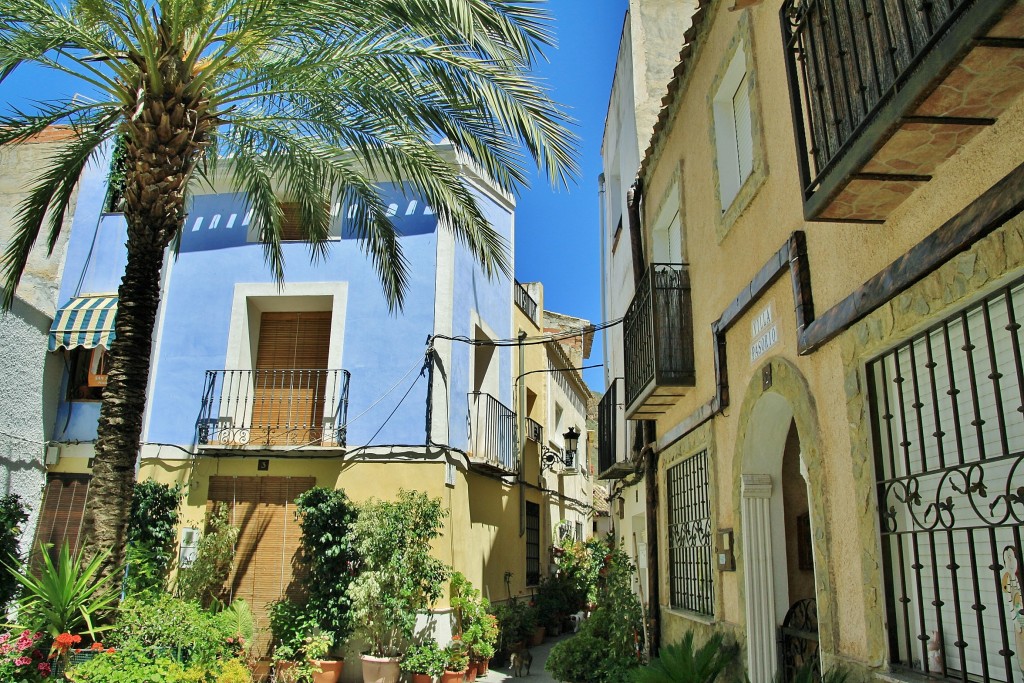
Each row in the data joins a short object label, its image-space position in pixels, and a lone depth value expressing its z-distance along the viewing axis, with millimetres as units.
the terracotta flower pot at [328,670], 11109
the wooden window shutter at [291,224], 14547
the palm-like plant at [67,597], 7355
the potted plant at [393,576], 11164
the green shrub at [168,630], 8117
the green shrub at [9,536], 9289
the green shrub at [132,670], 6828
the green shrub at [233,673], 7695
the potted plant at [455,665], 11354
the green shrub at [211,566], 12211
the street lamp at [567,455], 16703
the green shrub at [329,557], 11305
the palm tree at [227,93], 7590
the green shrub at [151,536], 11883
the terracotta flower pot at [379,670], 11133
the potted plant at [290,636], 11117
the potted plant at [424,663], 11188
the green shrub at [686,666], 5309
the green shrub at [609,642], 8883
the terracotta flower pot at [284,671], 11016
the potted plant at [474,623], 12180
